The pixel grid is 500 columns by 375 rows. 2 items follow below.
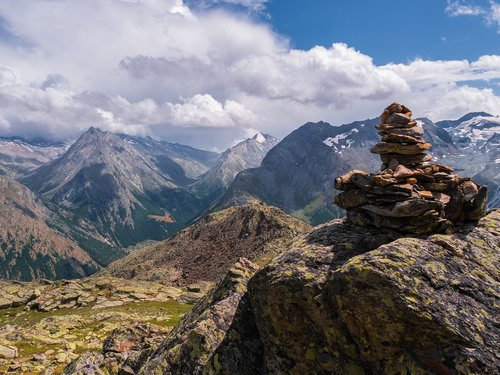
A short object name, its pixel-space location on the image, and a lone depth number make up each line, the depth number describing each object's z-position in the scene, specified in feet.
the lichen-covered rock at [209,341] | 55.93
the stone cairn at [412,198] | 53.88
